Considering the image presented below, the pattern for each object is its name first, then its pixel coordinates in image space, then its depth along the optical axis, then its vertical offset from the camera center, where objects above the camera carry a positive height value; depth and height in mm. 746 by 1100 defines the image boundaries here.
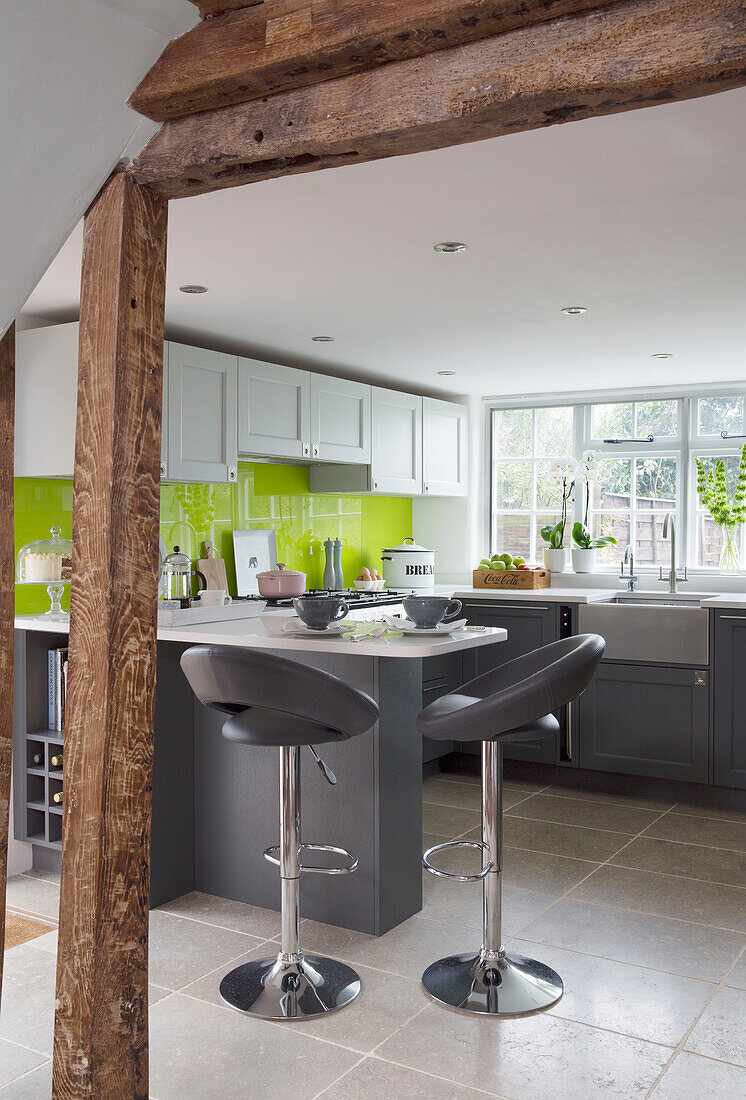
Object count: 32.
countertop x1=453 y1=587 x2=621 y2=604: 4867 -327
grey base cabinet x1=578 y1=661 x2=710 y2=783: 4496 -920
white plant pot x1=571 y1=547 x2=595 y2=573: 5727 -164
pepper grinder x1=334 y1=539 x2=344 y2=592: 5434 -208
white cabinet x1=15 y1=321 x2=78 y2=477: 3658 +521
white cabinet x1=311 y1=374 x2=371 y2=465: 4781 +588
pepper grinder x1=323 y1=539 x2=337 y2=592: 5379 -204
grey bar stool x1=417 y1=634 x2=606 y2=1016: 2426 -734
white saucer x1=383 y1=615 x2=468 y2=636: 2926 -294
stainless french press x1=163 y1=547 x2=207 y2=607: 3691 -187
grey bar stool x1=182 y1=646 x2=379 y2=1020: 2373 -525
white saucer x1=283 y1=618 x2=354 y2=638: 2938 -303
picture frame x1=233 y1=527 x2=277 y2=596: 4840 -117
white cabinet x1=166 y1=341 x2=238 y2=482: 3941 +509
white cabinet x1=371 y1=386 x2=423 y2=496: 5207 +511
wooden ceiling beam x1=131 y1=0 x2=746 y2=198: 1392 +719
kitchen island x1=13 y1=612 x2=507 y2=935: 2980 -873
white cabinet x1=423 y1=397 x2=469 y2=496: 5676 +524
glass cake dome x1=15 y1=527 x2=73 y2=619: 3652 -124
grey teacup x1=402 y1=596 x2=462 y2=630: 2922 -237
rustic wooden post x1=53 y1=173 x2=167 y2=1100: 1837 -274
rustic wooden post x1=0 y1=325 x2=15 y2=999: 2223 -88
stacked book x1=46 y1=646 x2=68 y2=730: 3637 -578
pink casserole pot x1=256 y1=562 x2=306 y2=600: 4344 -235
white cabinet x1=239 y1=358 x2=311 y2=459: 4328 +583
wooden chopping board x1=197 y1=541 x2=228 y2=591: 4613 -176
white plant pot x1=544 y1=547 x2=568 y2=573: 5785 -163
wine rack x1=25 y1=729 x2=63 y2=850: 3555 -980
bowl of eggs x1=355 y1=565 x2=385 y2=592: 5441 -280
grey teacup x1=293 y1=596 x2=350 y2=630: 2963 -244
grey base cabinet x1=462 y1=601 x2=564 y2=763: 4879 -545
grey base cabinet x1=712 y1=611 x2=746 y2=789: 4395 -771
